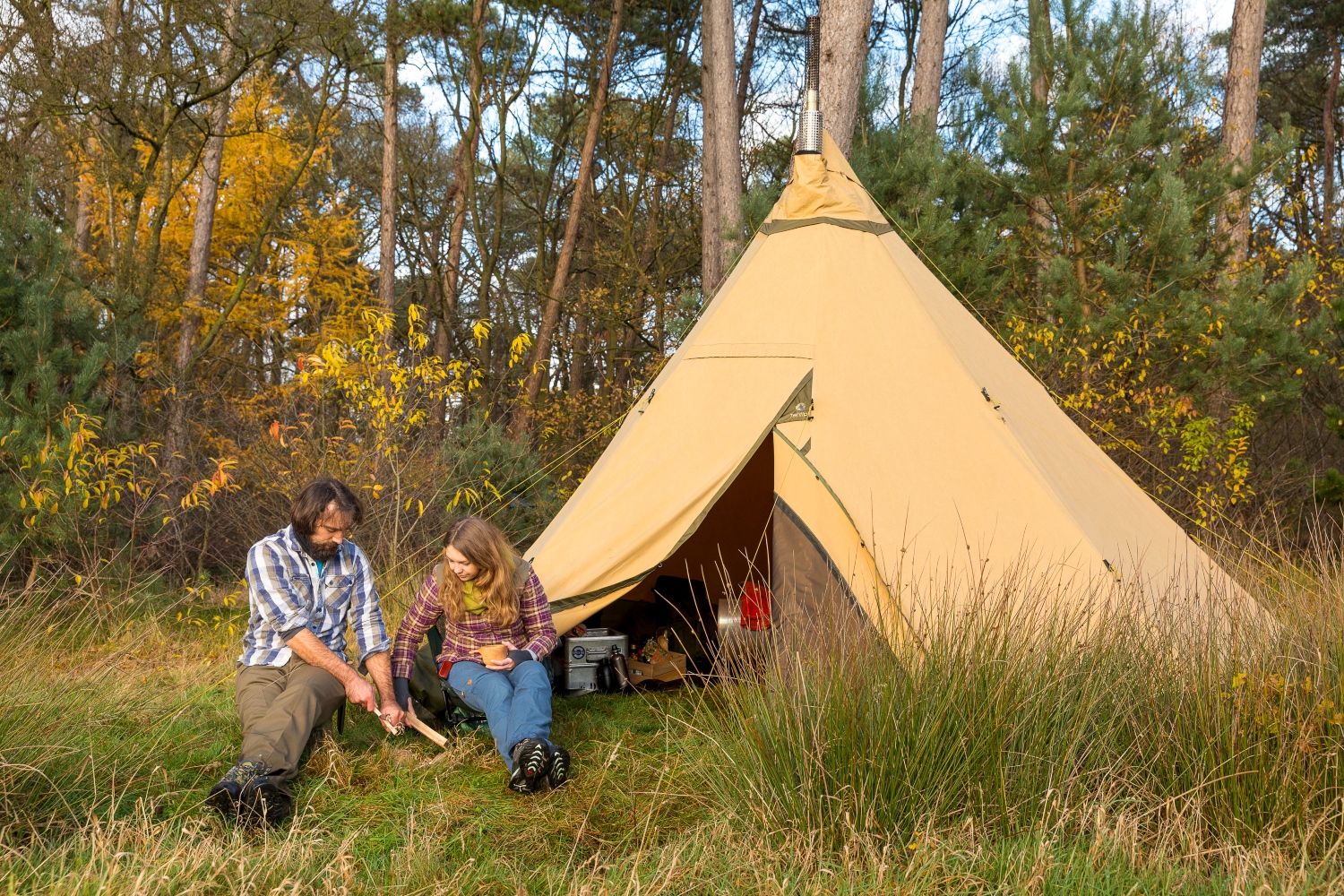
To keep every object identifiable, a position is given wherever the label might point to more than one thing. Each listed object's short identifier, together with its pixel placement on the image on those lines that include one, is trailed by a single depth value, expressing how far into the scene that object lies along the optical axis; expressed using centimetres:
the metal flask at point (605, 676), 469
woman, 354
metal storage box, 463
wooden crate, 481
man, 326
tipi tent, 388
